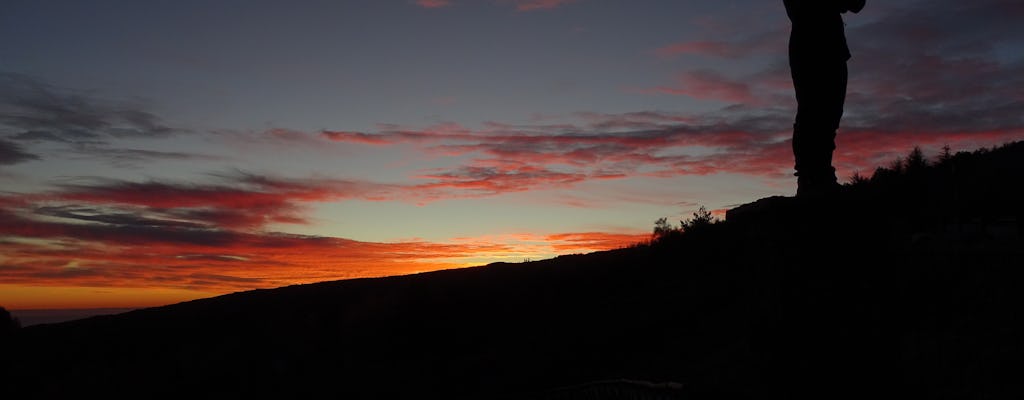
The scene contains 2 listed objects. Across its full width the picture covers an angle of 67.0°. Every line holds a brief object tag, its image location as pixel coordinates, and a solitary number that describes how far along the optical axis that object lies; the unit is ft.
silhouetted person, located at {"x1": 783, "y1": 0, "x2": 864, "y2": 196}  12.77
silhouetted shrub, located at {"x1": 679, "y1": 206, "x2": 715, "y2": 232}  97.25
